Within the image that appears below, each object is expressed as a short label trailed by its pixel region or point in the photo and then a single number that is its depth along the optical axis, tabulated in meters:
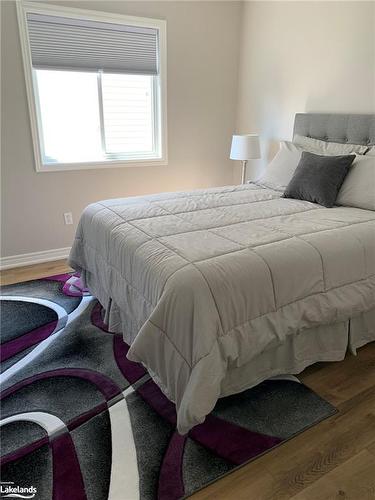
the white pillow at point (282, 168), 3.03
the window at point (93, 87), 3.14
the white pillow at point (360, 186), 2.49
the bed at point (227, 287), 1.53
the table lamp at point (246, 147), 3.63
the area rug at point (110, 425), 1.45
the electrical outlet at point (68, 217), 3.60
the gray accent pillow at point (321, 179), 2.58
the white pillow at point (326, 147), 2.79
